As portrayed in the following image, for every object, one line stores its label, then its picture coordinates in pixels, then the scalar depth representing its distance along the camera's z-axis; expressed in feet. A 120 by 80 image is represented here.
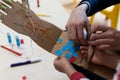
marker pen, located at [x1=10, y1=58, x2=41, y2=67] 2.82
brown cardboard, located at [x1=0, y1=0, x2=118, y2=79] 2.52
